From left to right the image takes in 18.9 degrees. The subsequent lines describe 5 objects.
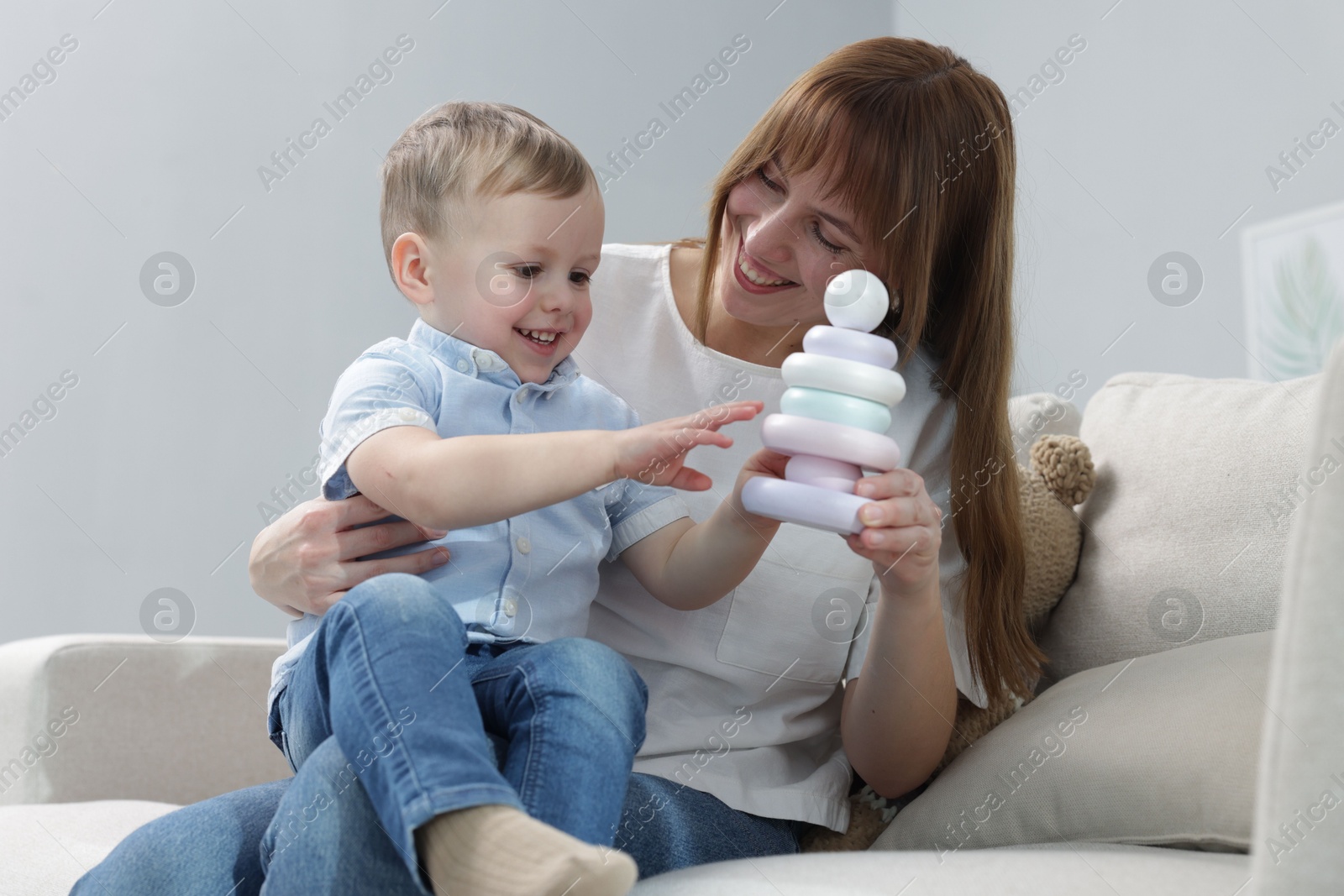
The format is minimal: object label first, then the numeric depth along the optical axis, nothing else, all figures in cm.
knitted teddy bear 287
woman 275
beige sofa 235
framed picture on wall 352
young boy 245
